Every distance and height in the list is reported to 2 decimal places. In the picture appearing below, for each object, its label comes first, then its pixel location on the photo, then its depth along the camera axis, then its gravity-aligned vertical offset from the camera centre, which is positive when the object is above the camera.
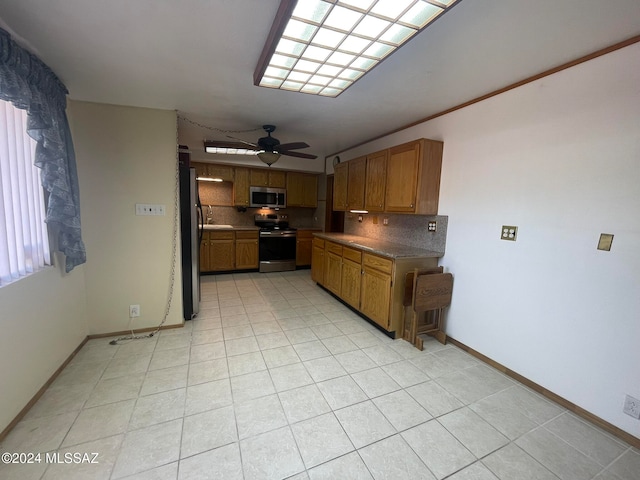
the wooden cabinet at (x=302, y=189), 5.57 +0.42
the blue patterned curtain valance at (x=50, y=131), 1.43 +0.45
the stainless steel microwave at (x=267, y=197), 5.27 +0.21
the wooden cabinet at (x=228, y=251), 4.91 -0.88
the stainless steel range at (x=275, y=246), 5.27 -0.78
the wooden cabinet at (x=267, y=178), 5.25 +0.60
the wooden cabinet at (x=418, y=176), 2.67 +0.40
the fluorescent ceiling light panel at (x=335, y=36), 1.24 +0.99
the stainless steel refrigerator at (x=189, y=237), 2.88 -0.38
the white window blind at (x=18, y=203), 1.54 -0.04
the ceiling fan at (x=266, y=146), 3.06 +0.72
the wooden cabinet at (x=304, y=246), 5.54 -0.80
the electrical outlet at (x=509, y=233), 2.12 -0.13
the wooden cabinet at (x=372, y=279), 2.67 -0.81
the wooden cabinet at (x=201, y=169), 4.84 +0.66
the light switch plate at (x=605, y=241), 1.62 -0.12
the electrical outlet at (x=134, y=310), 2.72 -1.14
